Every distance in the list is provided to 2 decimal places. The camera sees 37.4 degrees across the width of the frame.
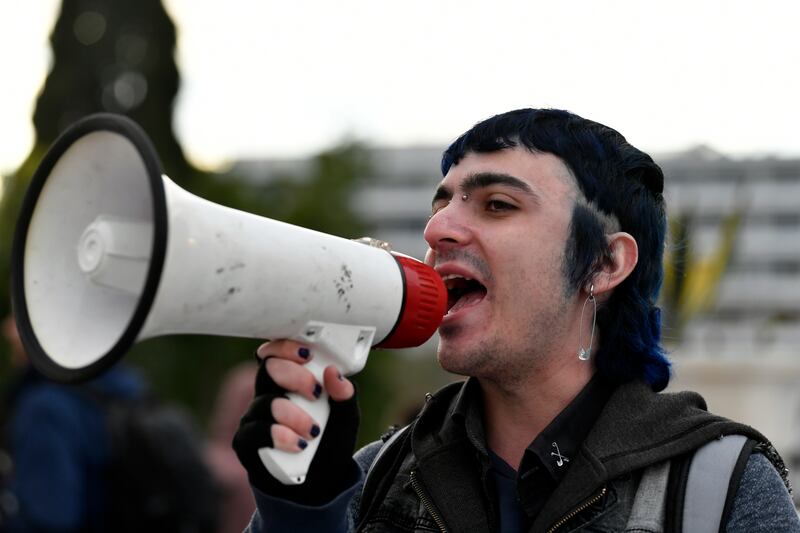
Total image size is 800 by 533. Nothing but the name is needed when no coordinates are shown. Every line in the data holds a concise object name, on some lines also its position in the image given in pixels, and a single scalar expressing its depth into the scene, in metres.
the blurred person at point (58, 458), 4.94
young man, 2.34
